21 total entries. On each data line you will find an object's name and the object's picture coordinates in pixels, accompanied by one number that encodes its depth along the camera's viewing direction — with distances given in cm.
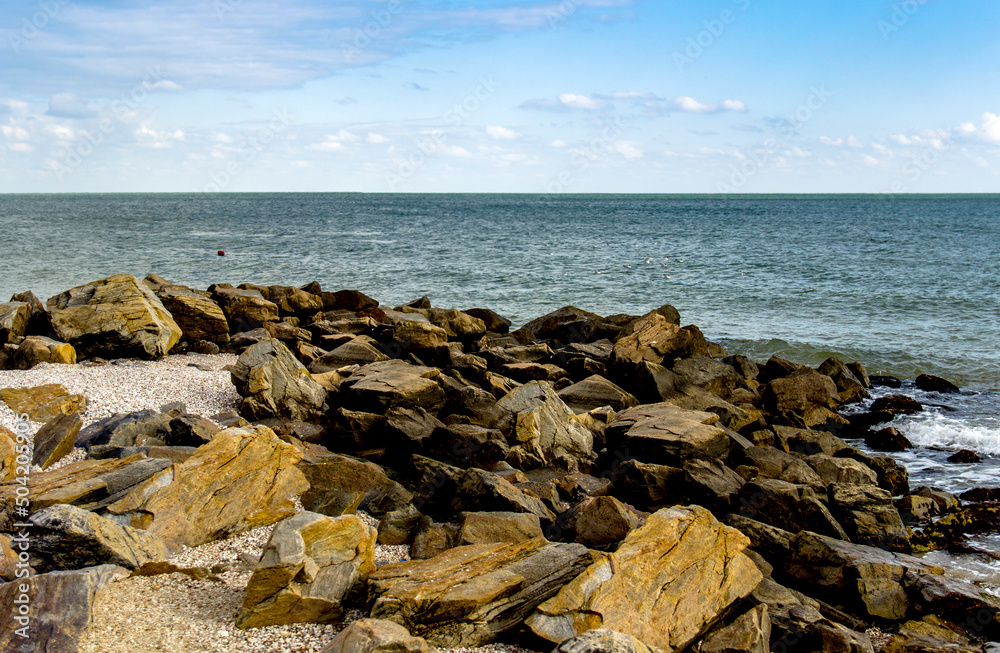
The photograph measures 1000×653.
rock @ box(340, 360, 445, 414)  1293
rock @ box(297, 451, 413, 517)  953
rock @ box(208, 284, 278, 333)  2036
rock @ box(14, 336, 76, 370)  1488
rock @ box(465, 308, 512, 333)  2295
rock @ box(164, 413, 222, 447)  1078
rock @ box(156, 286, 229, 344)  1827
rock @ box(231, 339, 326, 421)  1254
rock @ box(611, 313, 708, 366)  1820
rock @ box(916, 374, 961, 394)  1956
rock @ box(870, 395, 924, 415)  1759
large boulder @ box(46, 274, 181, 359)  1578
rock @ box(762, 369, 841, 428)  1688
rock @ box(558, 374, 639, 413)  1523
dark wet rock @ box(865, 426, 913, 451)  1527
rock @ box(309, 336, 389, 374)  1605
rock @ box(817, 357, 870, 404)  1878
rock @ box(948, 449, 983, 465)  1422
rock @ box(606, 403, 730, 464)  1222
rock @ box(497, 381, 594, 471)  1206
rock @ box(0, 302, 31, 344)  1634
